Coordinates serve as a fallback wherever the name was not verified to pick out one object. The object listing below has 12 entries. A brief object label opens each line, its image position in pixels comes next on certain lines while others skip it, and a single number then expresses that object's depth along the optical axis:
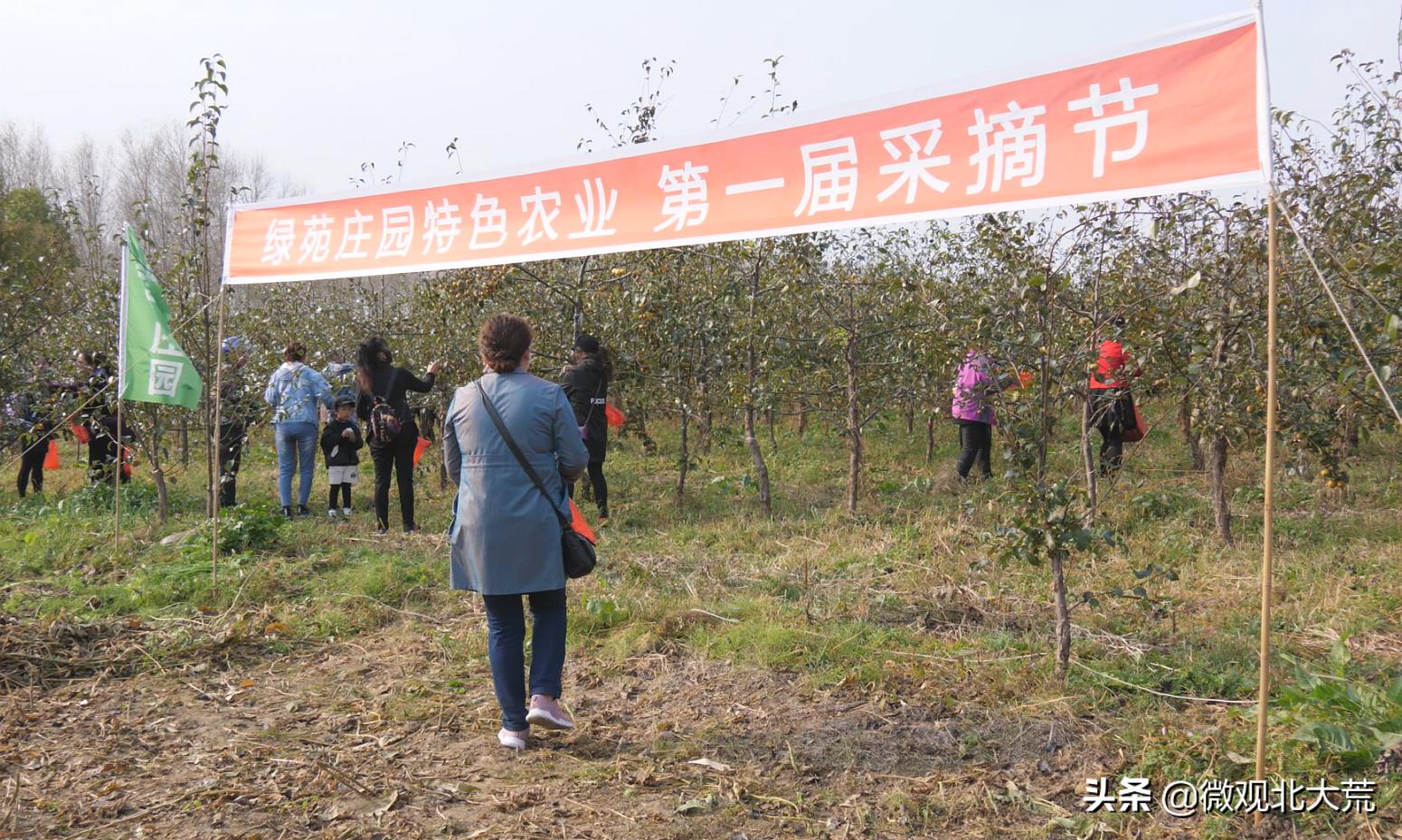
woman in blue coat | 3.49
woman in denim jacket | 7.97
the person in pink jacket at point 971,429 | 7.79
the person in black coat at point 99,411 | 8.14
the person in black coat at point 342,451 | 8.30
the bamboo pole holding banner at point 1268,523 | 2.78
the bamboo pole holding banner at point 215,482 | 5.49
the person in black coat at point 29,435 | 8.98
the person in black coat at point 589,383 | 7.00
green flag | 5.71
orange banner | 3.05
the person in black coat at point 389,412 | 7.14
